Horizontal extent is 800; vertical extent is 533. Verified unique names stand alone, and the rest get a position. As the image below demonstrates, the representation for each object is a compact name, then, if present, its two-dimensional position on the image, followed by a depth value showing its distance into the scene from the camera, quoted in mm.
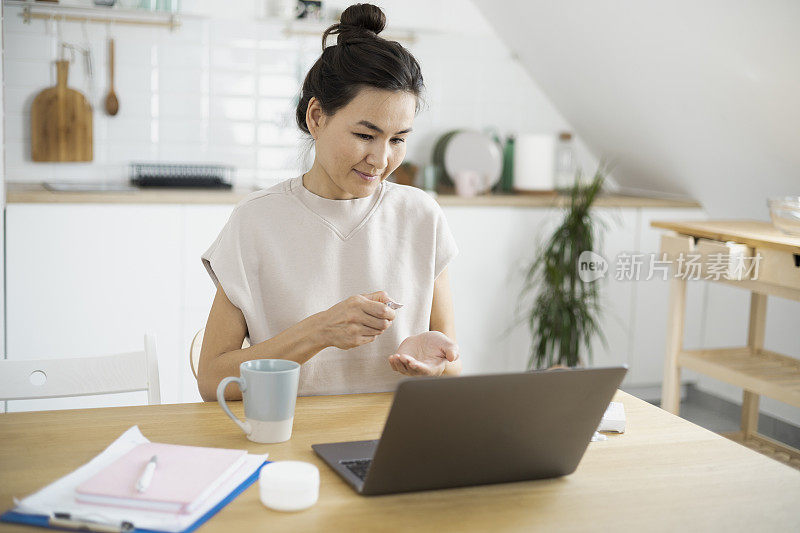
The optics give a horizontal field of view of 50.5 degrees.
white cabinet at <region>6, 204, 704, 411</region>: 3041
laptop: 957
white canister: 3809
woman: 1546
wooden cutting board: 3408
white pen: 954
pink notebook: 937
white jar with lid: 967
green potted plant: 3479
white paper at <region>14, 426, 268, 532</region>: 912
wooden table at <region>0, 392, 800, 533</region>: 974
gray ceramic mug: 1155
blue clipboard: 920
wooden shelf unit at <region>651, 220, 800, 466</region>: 2646
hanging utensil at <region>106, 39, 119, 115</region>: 3483
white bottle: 4074
